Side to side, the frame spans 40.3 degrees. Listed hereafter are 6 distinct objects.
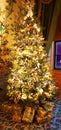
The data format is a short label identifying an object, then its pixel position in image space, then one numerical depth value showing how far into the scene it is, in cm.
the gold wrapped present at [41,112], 146
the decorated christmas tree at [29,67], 146
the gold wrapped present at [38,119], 144
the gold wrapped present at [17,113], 147
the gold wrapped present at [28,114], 144
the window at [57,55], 245
